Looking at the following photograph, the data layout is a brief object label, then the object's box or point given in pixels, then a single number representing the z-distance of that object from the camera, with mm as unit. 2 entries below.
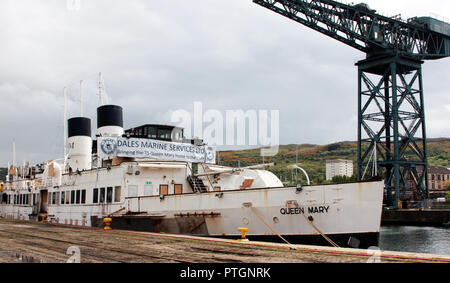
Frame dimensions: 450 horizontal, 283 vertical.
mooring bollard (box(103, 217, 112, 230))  18922
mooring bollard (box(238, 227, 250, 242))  13164
